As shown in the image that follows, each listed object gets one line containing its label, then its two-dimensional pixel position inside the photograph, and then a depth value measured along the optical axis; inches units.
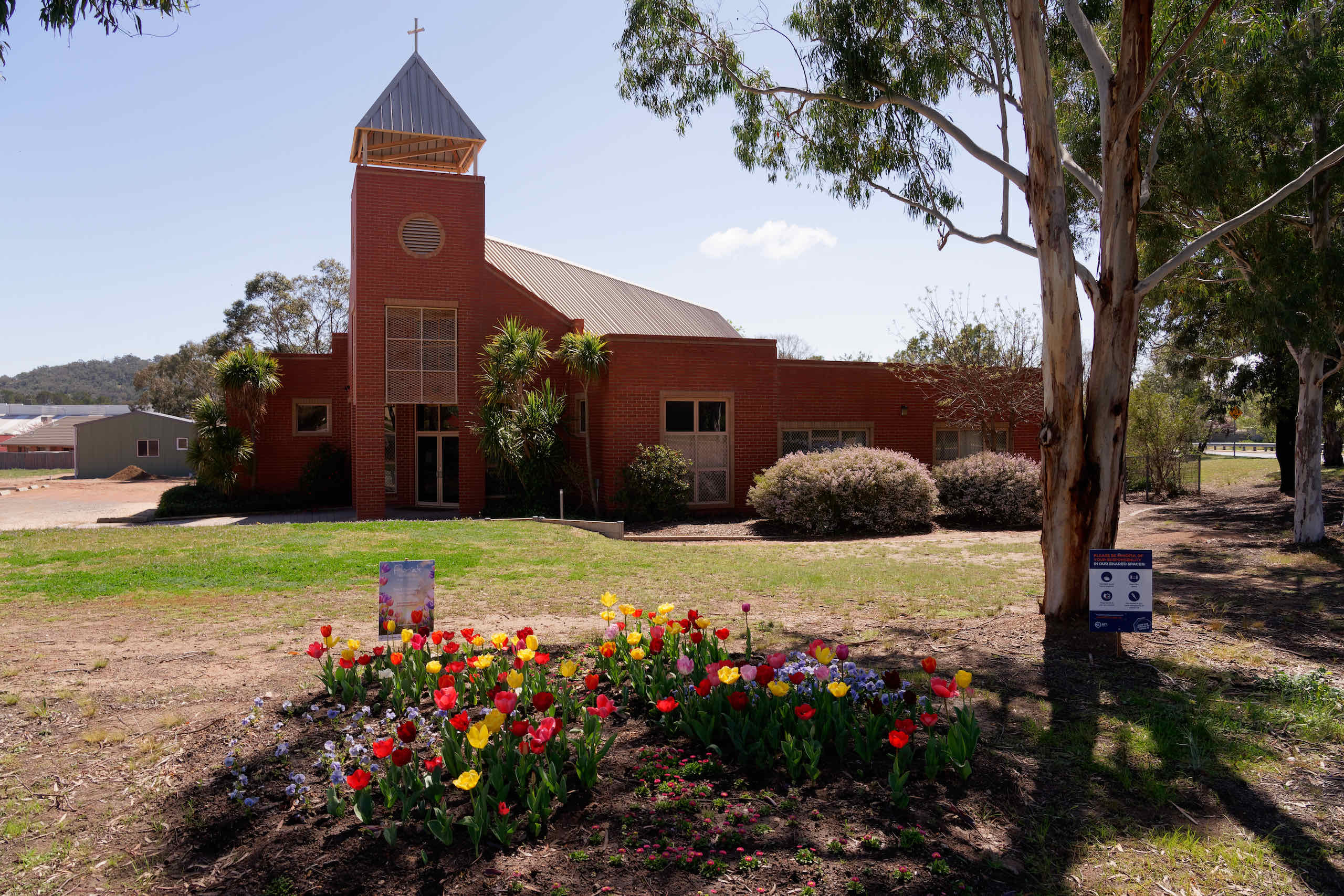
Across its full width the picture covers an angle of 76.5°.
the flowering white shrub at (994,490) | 681.0
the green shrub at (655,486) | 701.9
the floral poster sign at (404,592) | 209.6
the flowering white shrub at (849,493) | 631.8
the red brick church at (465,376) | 755.4
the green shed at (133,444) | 1572.3
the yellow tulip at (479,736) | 128.5
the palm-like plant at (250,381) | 875.4
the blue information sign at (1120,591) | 226.2
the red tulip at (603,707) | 148.0
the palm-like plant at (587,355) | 724.7
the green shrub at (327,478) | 898.7
